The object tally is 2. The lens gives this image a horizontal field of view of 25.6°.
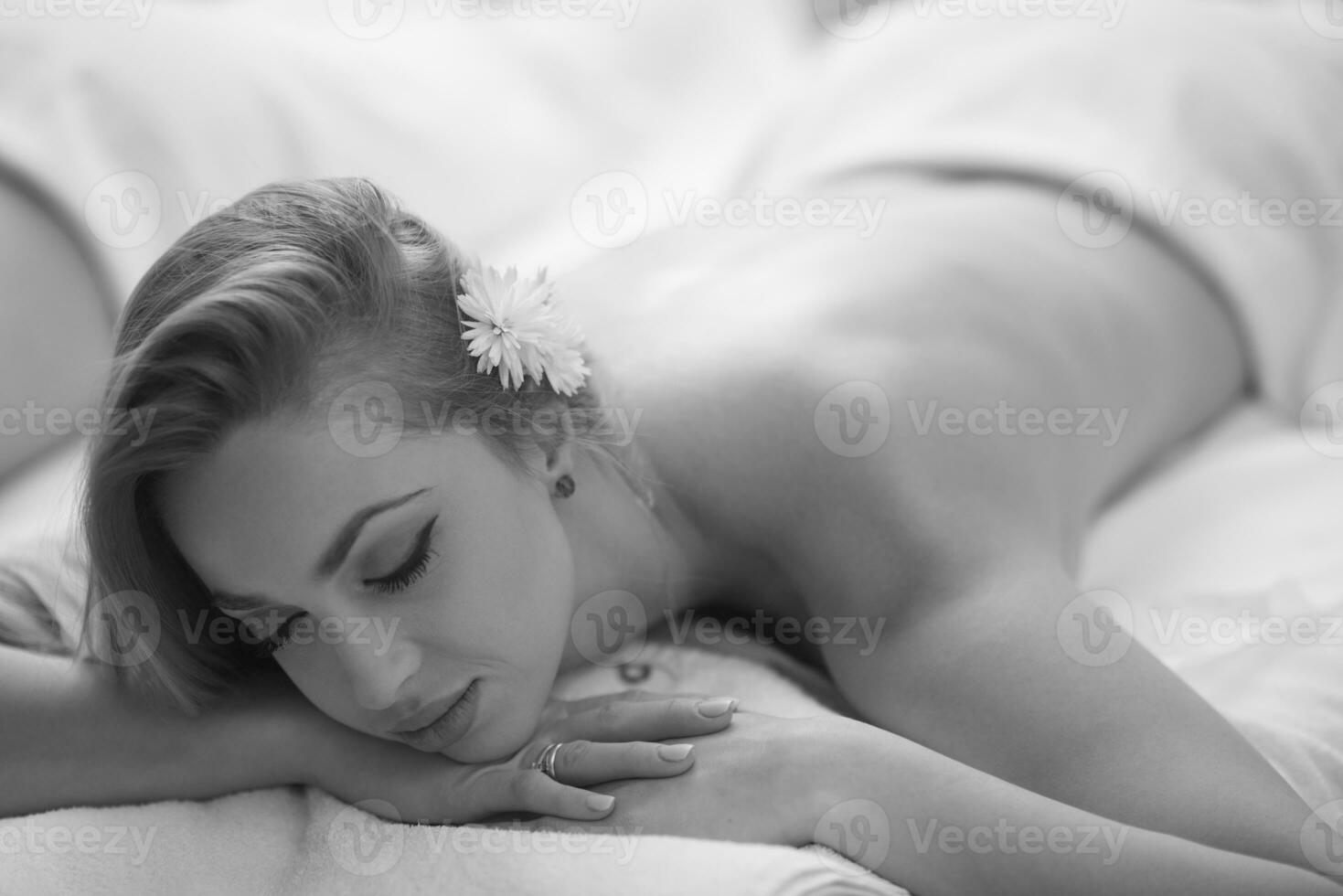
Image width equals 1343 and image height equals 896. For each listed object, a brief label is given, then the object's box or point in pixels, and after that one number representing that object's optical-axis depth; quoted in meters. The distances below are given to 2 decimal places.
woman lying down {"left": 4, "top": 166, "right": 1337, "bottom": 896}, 1.23
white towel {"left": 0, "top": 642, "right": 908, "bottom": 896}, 1.19
